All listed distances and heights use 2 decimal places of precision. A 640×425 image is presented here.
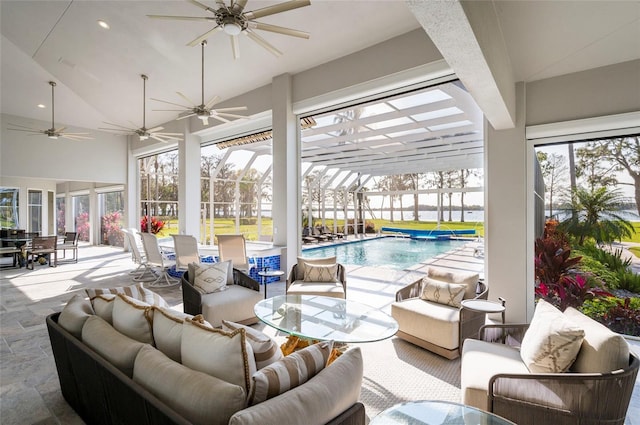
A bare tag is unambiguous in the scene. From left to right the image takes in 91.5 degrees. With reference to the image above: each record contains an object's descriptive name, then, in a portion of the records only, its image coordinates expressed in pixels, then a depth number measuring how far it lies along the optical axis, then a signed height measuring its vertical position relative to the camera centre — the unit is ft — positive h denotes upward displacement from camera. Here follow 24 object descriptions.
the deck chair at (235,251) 17.97 -2.34
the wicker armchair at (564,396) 5.27 -3.33
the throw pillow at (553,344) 5.77 -2.61
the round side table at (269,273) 14.11 -2.87
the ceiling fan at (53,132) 21.54 +5.74
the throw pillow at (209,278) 12.31 -2.70
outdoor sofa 3.75 -2.34
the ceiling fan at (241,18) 9.00 +5.92
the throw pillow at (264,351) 5.14 -2.37
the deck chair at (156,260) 19.40 -3.12
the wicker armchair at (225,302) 11.39 -3.47
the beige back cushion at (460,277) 10.96 -2.49
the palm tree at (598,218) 11.05 -0.32
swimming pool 32.30 -5.16
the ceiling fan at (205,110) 15.84 +5.15
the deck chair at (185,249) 18.17 -2.24
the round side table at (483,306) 9.12 -2.92
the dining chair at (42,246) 24.66 -2.76
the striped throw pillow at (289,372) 3.95 -2.24
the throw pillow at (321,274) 14.03 -2.87
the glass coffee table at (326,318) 8.21 -3.27
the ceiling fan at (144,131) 19.95 +5.27
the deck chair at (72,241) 27.81 -2.81
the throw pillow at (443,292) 10.68 -2.89
